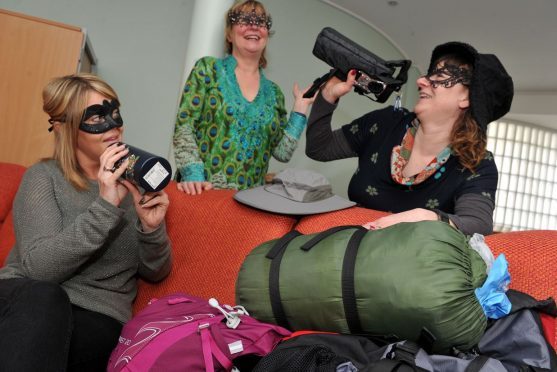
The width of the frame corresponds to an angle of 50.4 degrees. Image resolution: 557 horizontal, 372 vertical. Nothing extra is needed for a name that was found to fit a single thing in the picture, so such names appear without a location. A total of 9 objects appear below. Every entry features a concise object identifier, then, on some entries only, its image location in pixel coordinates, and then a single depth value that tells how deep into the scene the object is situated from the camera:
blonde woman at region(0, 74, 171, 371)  1.45
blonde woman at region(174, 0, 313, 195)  2.37
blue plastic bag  1.30
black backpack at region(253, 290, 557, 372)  1.19
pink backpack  1.38
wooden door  3.45
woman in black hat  1.75
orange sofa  1.89
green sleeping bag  1.24
